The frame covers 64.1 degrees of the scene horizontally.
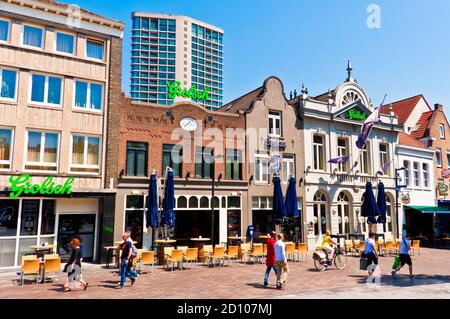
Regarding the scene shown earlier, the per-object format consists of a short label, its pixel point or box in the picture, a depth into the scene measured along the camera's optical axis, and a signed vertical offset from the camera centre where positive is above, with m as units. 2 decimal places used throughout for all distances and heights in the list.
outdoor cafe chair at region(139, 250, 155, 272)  14.18 -2.00
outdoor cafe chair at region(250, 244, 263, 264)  17.25 -2.10
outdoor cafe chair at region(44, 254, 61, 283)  12.32 -1.99
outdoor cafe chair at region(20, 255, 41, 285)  11.98 -2.00
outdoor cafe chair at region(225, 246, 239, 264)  16.55 -2.07
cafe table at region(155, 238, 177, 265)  16.47 -2.01
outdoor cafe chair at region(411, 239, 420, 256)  21.05 -2.12
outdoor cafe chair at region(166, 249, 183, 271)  15.02 -2.09
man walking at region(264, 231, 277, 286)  12.00 -1.67
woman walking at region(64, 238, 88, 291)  11.24 -1.84
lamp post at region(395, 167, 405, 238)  27.66 +1.34
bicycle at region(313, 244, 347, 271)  15.28 -2.30
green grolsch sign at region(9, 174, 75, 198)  15.52 +0.81
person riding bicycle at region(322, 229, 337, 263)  15.60 -1.71
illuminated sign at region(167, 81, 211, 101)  19.53 +6.44
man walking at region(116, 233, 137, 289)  11.59 -1.76
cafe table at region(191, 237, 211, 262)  17.25 -2.13
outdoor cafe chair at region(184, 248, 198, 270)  15.58 -2.04
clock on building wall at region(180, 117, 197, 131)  21.00 +4.83
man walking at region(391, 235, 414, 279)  13.67 -1.80
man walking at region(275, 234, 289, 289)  11.59 -1.80
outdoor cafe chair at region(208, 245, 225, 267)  16.05 -2.06
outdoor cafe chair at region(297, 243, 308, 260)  18.12 -2.04
